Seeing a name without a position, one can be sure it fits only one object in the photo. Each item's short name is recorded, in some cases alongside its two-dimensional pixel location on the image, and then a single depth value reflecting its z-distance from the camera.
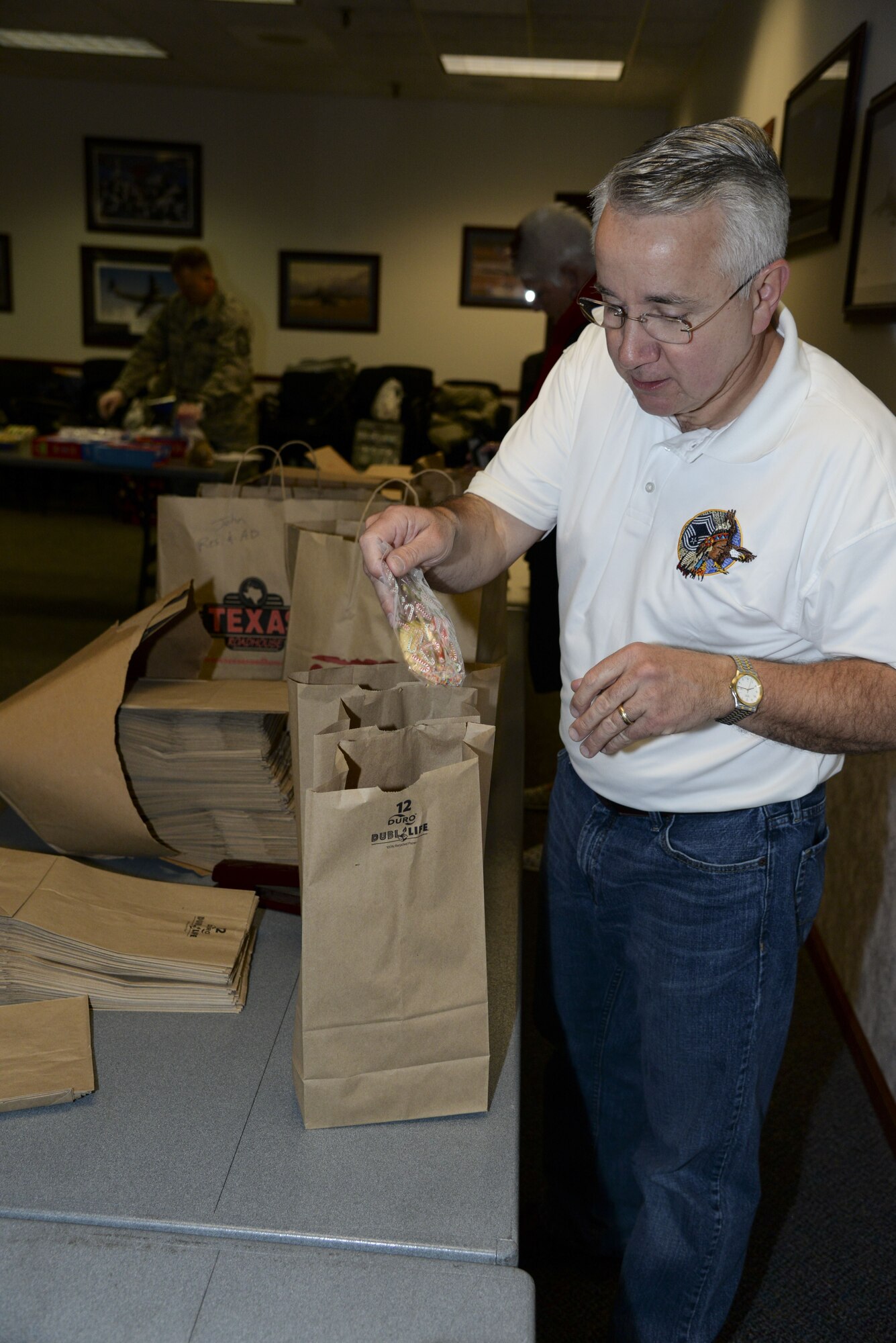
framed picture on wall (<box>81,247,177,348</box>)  9.23
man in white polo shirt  1.01
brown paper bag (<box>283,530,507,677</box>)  1.63
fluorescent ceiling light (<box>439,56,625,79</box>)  7.34
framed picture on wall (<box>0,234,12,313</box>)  9.31
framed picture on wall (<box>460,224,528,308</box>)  9.09
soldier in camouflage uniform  5.24
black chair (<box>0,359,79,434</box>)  8.58
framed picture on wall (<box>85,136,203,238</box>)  9.04
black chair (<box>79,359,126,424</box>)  8.70
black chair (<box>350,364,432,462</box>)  8.56
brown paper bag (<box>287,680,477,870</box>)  1.02
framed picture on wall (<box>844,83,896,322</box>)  2.59
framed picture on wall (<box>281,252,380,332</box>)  9.20
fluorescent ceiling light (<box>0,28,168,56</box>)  7.46
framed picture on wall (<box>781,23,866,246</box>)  2.97
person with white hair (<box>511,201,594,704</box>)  2.81
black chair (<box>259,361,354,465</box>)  8.47
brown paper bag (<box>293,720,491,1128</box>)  0.91
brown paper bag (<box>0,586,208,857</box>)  1.32
